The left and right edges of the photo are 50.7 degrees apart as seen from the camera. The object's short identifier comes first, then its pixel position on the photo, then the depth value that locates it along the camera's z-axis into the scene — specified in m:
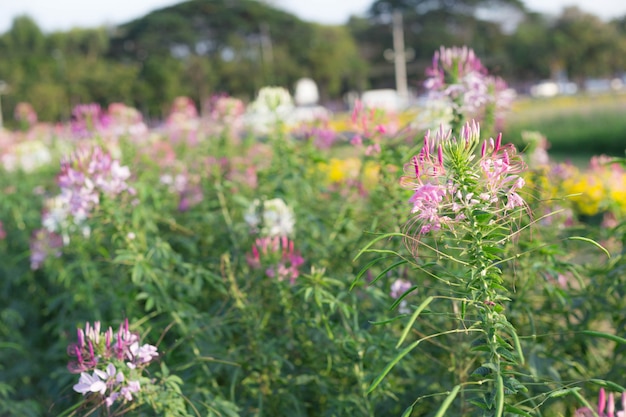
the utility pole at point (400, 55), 36.69
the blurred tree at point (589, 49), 31.52
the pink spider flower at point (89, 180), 2.10
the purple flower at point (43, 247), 2.86
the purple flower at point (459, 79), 2.10
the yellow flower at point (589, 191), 4.33
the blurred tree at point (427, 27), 54.22
